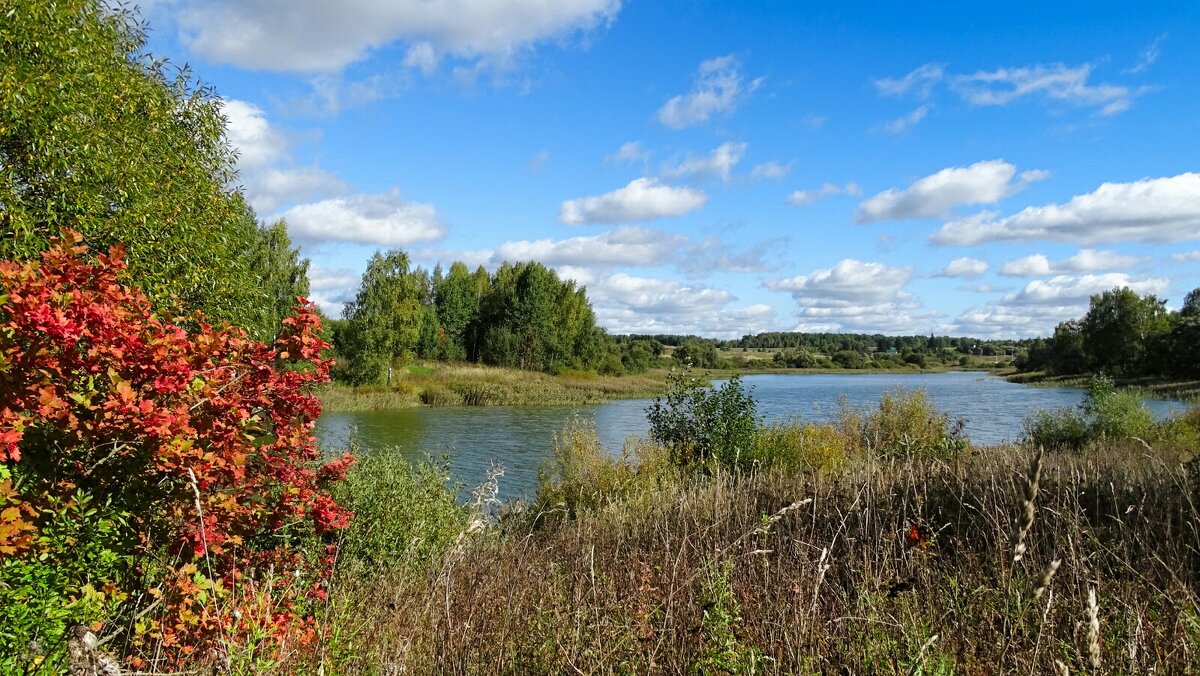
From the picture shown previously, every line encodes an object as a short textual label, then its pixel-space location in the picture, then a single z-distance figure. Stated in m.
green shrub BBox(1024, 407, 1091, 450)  15.76
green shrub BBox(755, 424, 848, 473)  12.18
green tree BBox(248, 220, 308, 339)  33.22
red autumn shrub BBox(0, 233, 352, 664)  3.55
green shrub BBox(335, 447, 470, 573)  6.81
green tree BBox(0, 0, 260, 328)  8.05
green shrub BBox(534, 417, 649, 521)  11.41
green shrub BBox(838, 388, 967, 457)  16.03
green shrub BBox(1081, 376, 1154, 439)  15.22
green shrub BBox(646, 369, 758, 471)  12.56
